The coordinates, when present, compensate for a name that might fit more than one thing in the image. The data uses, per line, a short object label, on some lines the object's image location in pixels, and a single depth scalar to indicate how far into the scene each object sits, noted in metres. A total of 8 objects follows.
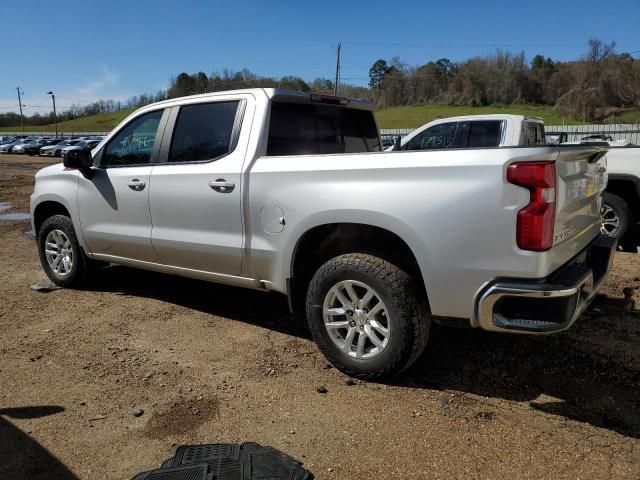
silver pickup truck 2.91
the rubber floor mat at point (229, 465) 2.59
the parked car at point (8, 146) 52.95
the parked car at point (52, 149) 46.34
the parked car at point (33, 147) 49.56
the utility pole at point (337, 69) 57.12
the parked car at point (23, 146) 50.43
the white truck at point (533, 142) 6.89
